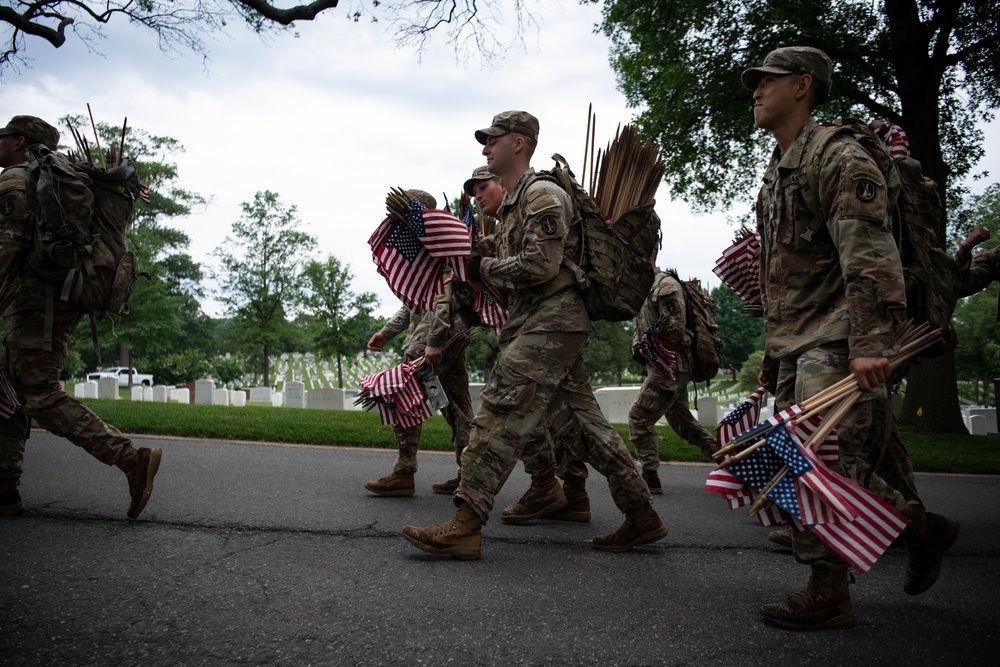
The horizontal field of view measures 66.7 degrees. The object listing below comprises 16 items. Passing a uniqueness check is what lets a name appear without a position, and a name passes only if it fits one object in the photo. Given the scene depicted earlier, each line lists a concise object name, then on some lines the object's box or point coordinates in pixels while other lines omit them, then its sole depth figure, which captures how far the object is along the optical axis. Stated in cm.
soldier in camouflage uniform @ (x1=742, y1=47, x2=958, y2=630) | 304
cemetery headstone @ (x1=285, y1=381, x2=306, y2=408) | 2289
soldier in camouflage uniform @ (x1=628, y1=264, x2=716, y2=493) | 653
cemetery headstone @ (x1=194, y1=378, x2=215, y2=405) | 2493
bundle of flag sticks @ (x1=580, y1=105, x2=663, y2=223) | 441
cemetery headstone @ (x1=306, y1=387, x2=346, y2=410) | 2041
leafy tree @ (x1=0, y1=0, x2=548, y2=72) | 1266
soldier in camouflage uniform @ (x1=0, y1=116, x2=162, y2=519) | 452
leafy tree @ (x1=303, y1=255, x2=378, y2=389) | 4028
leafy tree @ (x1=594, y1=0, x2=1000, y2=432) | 1435
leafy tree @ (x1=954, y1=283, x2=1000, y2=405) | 3853
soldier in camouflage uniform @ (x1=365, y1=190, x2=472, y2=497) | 584
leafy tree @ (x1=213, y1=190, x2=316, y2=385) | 3909
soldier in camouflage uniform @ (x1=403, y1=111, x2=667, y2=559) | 399
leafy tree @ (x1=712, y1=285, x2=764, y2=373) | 6581
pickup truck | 5296
